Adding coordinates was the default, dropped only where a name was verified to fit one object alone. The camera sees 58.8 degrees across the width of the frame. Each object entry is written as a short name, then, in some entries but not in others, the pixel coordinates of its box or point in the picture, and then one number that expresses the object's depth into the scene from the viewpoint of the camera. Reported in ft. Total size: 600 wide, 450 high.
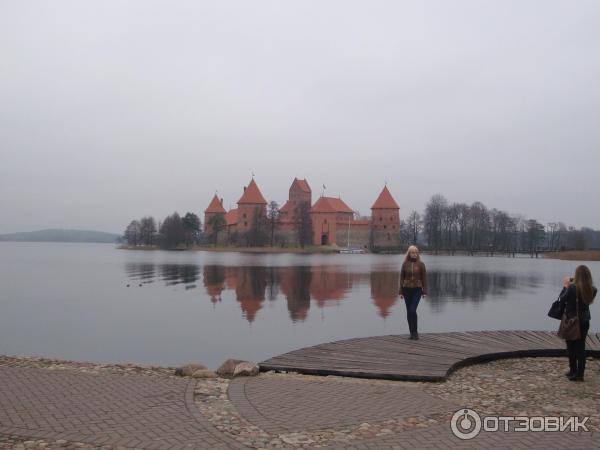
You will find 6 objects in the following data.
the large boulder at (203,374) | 20.54
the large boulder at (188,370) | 21.16
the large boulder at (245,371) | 21.24
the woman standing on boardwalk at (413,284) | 27.04
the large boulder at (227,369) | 21.12
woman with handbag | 19.33
